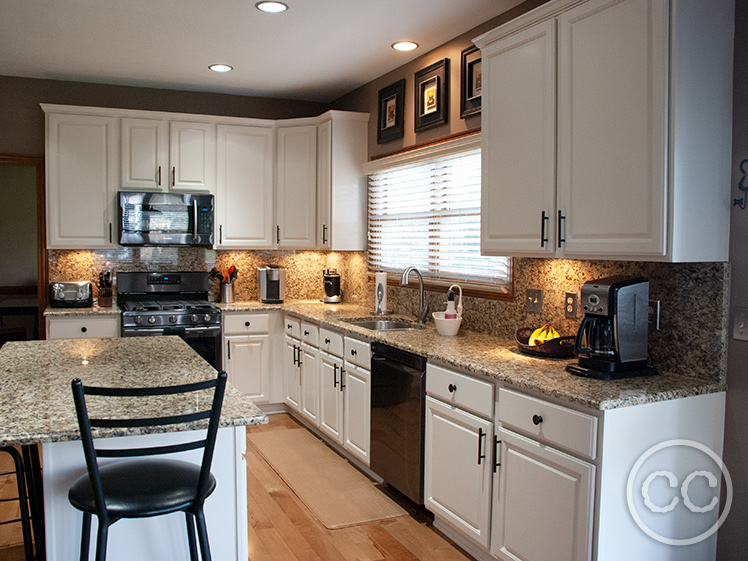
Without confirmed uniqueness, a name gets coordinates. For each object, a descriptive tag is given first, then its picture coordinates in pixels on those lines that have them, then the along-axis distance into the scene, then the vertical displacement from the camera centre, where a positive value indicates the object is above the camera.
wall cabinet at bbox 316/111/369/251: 4.94 +0.64
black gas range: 4.74 -0.36
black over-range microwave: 4.88 +0.32
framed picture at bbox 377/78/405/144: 4.47 +1.07
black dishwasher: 3.10 -0.79
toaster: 4.78 -0.26
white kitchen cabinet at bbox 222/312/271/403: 4.98 -0.71
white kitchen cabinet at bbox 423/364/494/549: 2.61 -0.82
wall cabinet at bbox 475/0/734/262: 2.16 +0.50
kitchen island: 1.82 -0.60
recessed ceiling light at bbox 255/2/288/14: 3.35 +1.34
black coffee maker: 2.34 -0.24
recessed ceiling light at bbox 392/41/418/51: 3.98 +1.36
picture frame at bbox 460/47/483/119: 3.58 +1.02
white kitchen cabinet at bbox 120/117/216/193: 4.94 +0.83
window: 3.67 +0.30
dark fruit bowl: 2.76 -0.37
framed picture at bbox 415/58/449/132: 3.92 +1.05
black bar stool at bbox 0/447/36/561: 2.37 -0.96
